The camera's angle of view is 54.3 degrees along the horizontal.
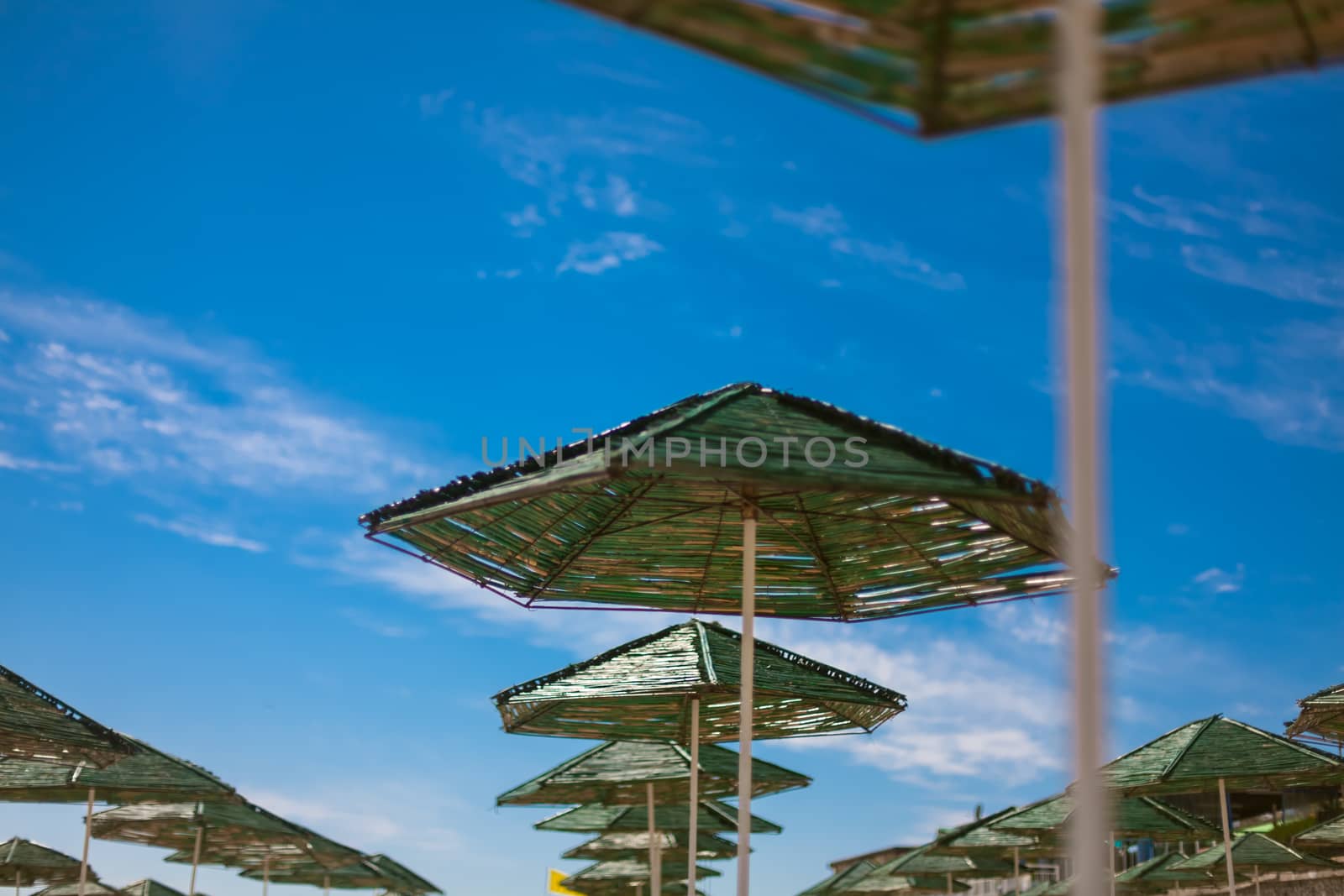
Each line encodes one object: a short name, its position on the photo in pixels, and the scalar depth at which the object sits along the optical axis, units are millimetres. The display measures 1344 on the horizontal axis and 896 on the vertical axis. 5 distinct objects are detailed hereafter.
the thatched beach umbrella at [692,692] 8242
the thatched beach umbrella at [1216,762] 10305
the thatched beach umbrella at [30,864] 17250
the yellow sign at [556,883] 20234
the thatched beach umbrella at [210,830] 13969
